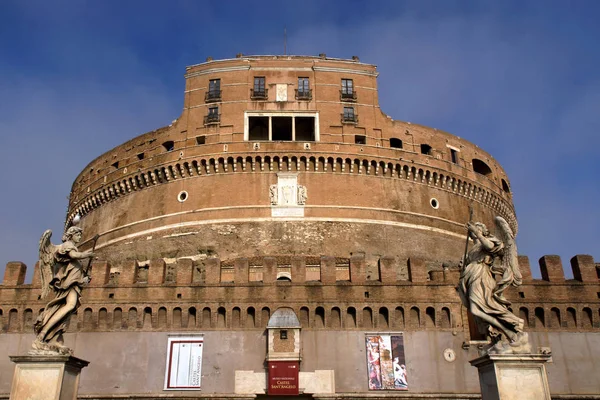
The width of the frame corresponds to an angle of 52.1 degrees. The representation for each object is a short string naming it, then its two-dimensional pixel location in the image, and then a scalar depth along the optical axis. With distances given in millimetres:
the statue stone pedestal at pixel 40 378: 8547
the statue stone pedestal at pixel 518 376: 8227
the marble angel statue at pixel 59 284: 8961
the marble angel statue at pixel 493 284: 8578
